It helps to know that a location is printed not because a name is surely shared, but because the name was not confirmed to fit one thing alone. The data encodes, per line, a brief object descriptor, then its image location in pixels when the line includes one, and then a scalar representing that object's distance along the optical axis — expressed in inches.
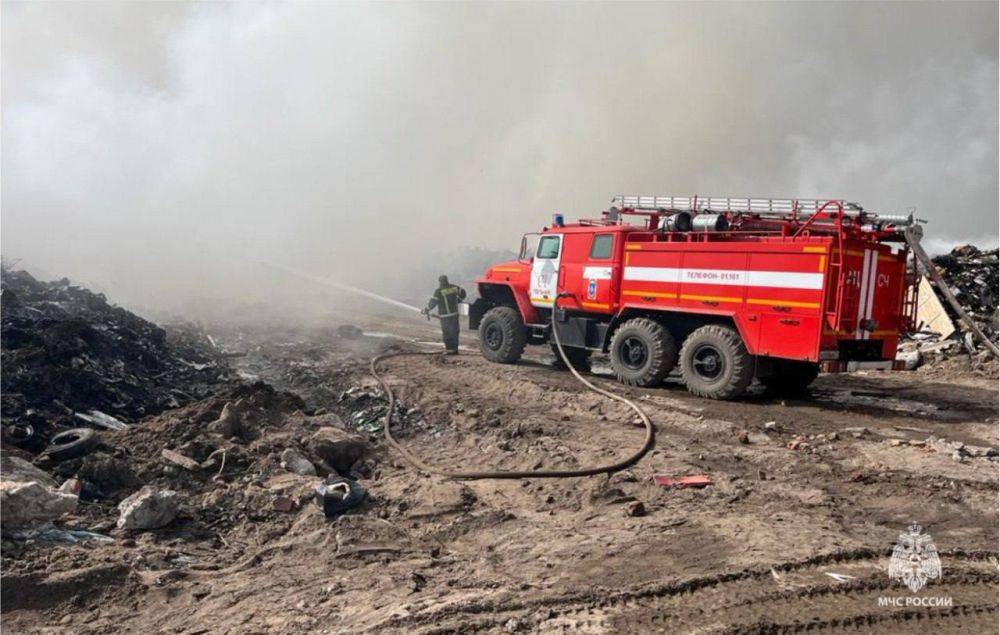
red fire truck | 305.4
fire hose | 224.2
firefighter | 476.1
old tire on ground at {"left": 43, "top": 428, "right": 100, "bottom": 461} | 214.8
